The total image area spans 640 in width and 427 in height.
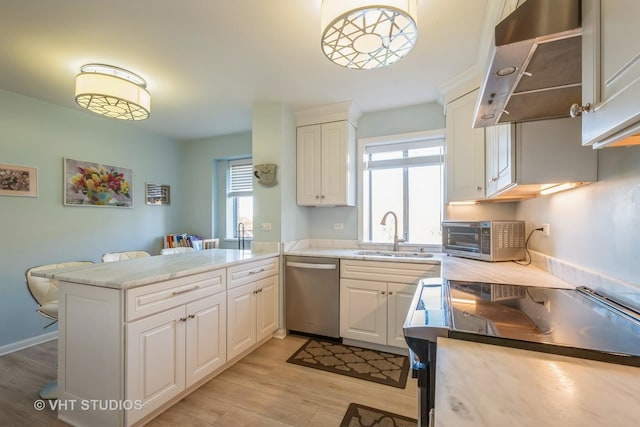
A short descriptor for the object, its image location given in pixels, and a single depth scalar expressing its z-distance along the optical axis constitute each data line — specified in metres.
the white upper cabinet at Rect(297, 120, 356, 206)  3.04
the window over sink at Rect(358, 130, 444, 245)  3.06
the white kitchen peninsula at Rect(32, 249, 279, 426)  1.54
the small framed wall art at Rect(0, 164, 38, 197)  2.60
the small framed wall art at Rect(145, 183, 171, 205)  3.92
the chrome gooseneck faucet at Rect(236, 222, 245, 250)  4.05
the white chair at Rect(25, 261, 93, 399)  2.04
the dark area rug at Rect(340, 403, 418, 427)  1.70
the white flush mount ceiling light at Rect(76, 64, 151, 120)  2.11
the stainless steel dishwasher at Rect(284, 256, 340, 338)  2.77
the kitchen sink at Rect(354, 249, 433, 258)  2.86
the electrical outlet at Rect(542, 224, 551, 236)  1.84
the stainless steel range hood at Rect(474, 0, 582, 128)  0.76
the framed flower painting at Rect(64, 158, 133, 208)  3.08
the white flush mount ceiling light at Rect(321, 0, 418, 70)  1.30
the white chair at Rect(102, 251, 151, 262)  2.96
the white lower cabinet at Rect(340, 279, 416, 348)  2.54
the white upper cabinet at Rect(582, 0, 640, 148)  0.56
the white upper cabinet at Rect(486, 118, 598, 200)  1.35
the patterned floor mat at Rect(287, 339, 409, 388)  2.21
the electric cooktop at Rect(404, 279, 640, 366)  0.75
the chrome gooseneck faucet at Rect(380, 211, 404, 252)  3.05
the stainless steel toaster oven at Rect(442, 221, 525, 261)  2.14
